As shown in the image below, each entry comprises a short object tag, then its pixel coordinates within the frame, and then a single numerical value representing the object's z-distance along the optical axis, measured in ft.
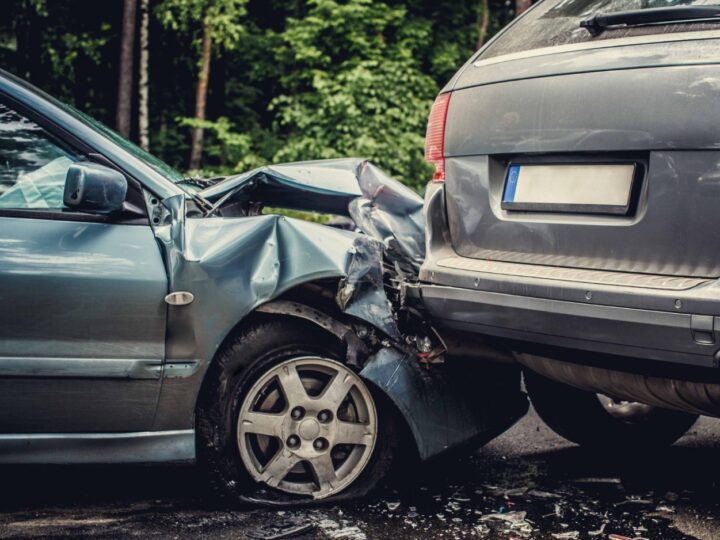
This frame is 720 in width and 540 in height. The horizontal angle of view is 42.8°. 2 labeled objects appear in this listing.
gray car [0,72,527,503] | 10.44
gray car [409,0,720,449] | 8.65
